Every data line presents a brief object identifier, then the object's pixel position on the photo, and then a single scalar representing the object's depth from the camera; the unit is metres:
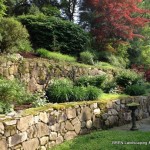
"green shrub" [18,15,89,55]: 14.57
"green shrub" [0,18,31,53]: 11.20
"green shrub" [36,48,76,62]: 13.21
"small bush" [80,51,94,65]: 14.60
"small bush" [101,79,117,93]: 11.97
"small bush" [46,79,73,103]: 9.27
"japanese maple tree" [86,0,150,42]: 16.91
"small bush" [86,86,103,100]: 9.84
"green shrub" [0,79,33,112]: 7.69
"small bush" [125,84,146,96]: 12.40
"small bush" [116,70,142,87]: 13.30
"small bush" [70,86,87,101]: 9.38
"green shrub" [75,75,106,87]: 11.44
